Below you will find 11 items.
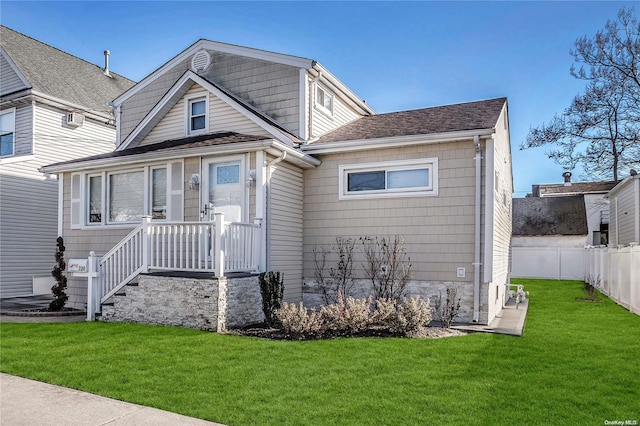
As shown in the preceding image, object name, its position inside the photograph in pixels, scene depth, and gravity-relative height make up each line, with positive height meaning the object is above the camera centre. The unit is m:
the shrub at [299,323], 7.43 -1.58
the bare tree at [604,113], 20.45 +5.81
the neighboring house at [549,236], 22.31 -0.25
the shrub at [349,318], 7.66 -1.54
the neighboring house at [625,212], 16.17 +0.84
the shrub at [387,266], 9.48 -0.79
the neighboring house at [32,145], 13.70 +2.63
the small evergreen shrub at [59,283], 10.71 -1.38
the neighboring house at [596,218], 27.78 +0.87
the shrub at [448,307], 8.44 -1.53
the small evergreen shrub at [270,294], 8.79 -1.32
